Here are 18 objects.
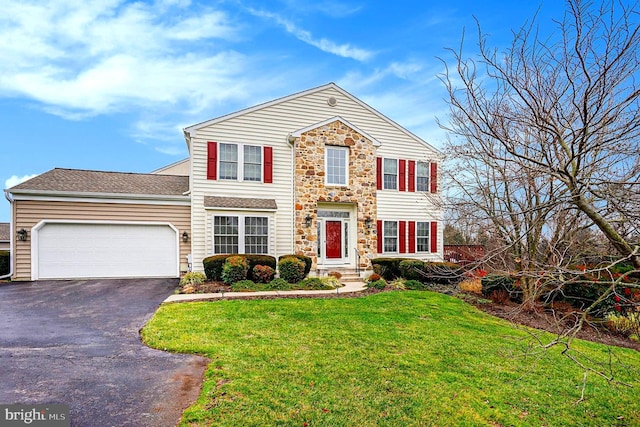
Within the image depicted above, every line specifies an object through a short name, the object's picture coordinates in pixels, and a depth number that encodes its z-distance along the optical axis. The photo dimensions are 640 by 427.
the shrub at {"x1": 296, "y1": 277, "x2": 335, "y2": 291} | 11.67
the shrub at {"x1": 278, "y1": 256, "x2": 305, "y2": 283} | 12.42
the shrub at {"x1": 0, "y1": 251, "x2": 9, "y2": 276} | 12.91
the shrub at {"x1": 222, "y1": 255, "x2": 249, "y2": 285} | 11.74
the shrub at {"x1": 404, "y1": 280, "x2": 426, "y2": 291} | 12.05
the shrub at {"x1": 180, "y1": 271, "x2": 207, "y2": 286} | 11.91
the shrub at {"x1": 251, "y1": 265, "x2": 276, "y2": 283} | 12.08
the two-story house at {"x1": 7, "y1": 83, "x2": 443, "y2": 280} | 12.83
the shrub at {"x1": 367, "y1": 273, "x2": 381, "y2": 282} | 13.36
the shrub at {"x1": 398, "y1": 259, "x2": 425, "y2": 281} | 13.54
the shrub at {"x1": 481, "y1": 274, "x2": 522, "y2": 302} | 10.67
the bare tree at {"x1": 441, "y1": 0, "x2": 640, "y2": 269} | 2.81
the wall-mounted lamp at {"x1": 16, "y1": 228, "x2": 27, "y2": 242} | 12.24
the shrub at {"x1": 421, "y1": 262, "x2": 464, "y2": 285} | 12.90
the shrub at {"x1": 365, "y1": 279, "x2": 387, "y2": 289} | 12.01
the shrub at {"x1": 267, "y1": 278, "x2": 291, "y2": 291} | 11.34
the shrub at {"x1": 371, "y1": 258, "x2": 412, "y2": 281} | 14.55
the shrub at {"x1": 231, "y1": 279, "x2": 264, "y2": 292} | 11.03
